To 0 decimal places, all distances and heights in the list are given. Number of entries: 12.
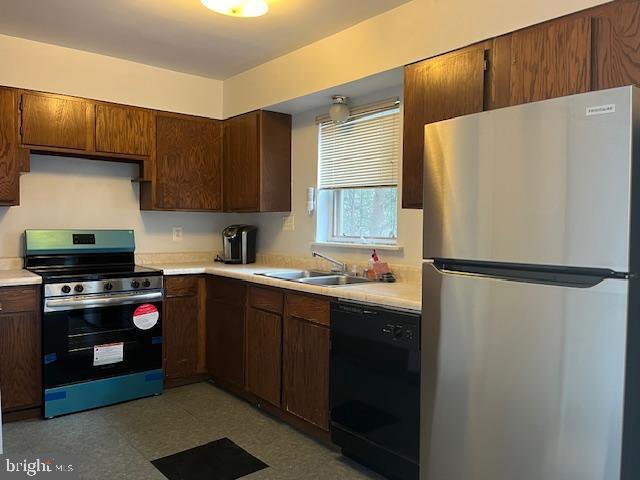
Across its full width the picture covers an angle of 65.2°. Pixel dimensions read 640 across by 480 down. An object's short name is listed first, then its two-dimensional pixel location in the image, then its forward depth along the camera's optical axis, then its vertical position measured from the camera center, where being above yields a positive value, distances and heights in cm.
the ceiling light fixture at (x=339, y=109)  328 +76
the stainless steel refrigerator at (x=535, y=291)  133 -19
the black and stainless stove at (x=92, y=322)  302 -64
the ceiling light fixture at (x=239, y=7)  228 +100
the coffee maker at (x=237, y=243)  404 -16
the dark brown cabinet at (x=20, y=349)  290 -76
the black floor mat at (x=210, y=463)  238 -120
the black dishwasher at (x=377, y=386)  212 -74
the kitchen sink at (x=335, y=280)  317 -36
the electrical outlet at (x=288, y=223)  390 +0
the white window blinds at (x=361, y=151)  313 +49
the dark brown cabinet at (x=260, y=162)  373 +47
